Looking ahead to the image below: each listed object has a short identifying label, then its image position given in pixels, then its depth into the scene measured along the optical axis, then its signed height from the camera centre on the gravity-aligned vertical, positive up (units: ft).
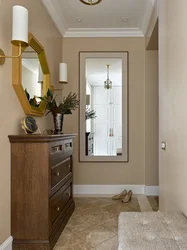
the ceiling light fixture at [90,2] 8.43 +5.72
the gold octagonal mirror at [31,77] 5.83 +1.89
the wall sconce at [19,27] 4.74 +2.56
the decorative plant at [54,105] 7.74 +0.94
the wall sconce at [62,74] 9.37 +2.68
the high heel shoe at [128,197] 10.03 -3.72
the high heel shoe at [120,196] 10.51 -3.77
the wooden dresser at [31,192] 5.62 -1.92
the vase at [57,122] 8.00 +0.25
